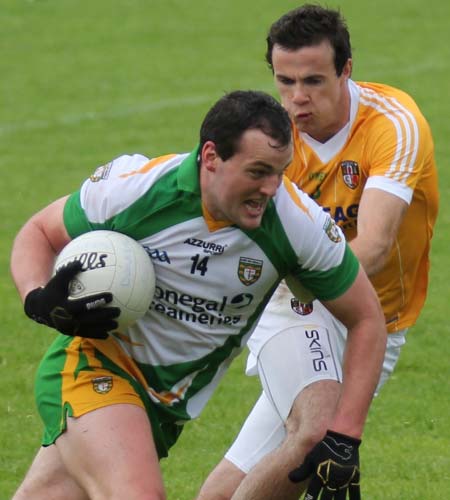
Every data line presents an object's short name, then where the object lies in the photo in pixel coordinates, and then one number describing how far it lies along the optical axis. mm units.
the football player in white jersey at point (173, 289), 11461
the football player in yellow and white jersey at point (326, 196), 13844
